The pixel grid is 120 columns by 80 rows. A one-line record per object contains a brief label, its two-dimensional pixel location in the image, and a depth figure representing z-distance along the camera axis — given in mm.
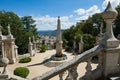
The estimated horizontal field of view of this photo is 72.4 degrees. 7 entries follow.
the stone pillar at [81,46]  17132
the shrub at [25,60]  14305
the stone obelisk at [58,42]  12757
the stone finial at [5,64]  3125
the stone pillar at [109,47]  2380
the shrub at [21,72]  8607
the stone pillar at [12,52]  14035
